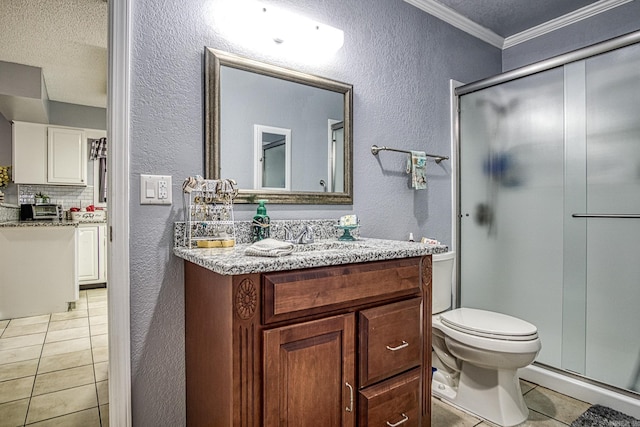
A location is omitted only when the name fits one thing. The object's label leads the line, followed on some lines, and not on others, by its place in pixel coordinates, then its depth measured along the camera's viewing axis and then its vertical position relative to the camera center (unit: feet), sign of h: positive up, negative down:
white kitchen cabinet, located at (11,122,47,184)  14.61 +2.39
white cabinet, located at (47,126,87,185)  15.16 +2.37
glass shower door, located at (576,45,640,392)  5.98 -0.13
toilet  5.42 -2.35
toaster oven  13.97 -0.05
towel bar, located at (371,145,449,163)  6.75 +1.18
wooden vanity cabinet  3.32 -1.43
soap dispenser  5.00 -0.18
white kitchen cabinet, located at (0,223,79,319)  10.92 -1.86
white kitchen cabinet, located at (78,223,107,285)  14.98 -1.80
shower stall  6.06 +0.13
